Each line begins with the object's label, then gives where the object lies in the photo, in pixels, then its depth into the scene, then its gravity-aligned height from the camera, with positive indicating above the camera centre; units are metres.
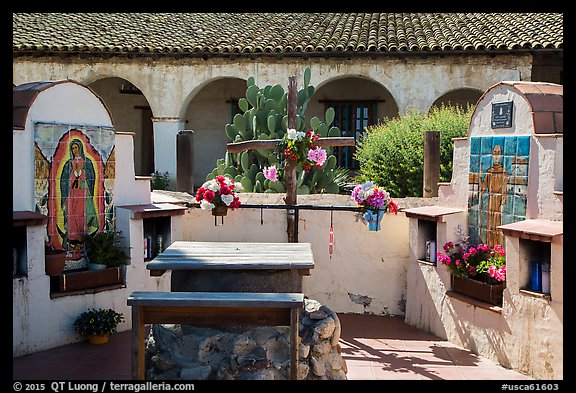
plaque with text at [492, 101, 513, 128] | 7.39 +0.59
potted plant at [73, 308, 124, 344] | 7.84 -1.68
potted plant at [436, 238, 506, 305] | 7.33 -1.03
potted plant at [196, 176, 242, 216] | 7.87 -0.28
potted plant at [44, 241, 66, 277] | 7.73 -0.95
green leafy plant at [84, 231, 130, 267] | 8.27 -0.90
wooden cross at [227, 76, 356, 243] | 8.33 +0.31
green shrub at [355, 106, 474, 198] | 11.25 +0.29
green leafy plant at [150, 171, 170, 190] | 15.51 -0.20
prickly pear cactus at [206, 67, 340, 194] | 11.54 +0.61
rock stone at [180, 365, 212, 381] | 5.45 -1.54
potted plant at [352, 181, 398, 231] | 7.73 -0.34
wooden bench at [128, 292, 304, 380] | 5.18 -1.04
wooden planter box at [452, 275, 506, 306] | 7.33 -1.25
